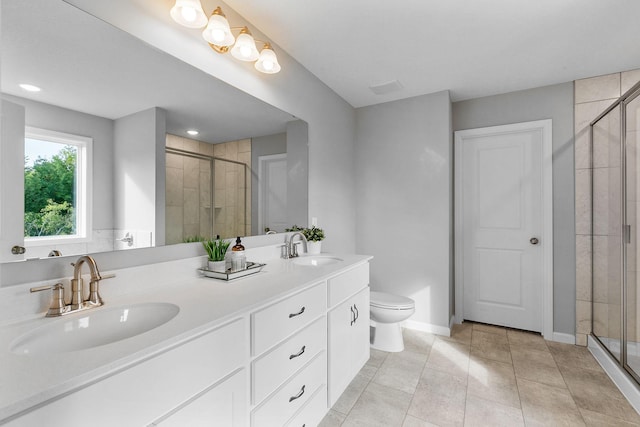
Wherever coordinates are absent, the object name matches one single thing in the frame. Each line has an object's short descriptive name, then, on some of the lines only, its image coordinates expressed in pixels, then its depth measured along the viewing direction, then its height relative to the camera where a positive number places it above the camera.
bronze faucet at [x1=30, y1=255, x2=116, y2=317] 0.97 -0.28
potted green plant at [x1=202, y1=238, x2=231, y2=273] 1.54 -0.22
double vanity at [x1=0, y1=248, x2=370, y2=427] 0.65 -0.41
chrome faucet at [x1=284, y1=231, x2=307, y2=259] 2.15 -0.26
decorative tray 1.46 -0.31
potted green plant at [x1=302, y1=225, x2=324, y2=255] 2.34 -0.21
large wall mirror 0.97 +0.31
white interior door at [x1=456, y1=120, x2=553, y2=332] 2.80 -0.10
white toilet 2.39 -0.89
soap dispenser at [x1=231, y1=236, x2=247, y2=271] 1.57 -0.26
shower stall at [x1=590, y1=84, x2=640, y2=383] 1.89 -0.13
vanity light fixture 1.35 +0.92
